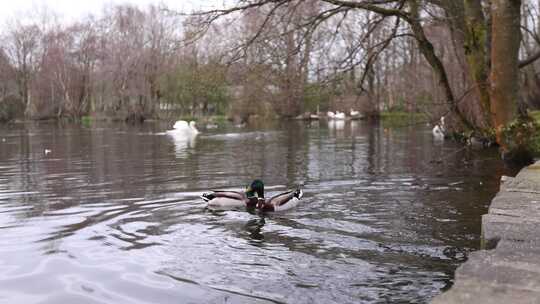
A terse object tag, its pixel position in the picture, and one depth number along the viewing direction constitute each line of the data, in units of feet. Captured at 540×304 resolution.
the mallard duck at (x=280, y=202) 32.24
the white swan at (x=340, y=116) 217.56
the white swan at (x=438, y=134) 95.20
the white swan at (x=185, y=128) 124.77
